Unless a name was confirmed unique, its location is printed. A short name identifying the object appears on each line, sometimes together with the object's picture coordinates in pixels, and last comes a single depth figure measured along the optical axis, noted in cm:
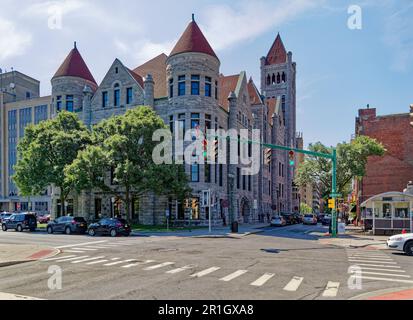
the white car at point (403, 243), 1741
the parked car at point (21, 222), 3547
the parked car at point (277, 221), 4672
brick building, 4347
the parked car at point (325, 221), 5435
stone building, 4066
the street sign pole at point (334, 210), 2702
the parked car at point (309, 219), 5597
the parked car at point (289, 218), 5466
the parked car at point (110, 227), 2894
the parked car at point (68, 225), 3169
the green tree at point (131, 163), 3325
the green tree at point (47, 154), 3903
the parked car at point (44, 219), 5300
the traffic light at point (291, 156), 2319
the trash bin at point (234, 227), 3209
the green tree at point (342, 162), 3719
